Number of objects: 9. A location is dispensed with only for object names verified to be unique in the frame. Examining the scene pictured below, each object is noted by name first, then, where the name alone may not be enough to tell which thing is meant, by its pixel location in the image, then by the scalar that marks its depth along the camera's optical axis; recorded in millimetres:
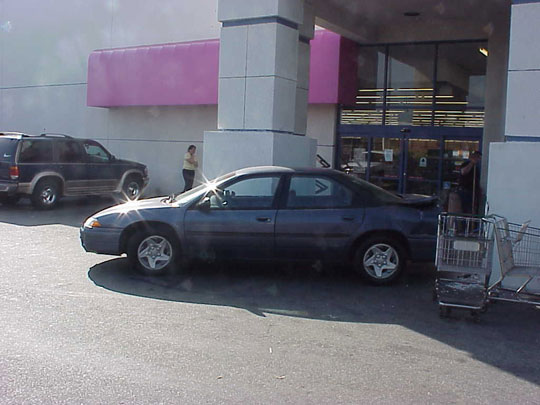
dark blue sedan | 8352
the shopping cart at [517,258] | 7043
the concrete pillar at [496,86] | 14500
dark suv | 15281
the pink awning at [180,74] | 15656
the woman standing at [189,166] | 17484
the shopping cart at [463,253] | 7027
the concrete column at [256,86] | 11281
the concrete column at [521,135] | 8289
